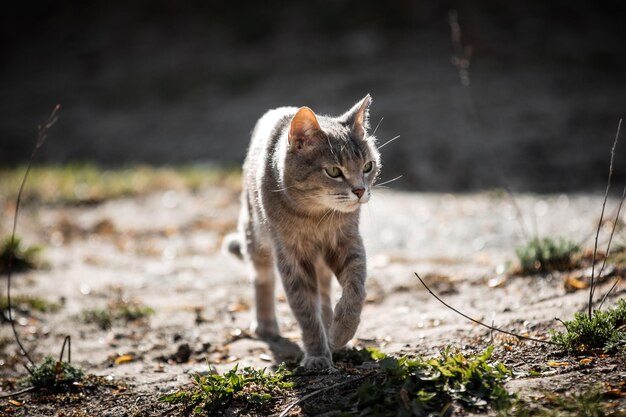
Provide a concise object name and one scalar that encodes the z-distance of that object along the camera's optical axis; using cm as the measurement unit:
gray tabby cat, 716
